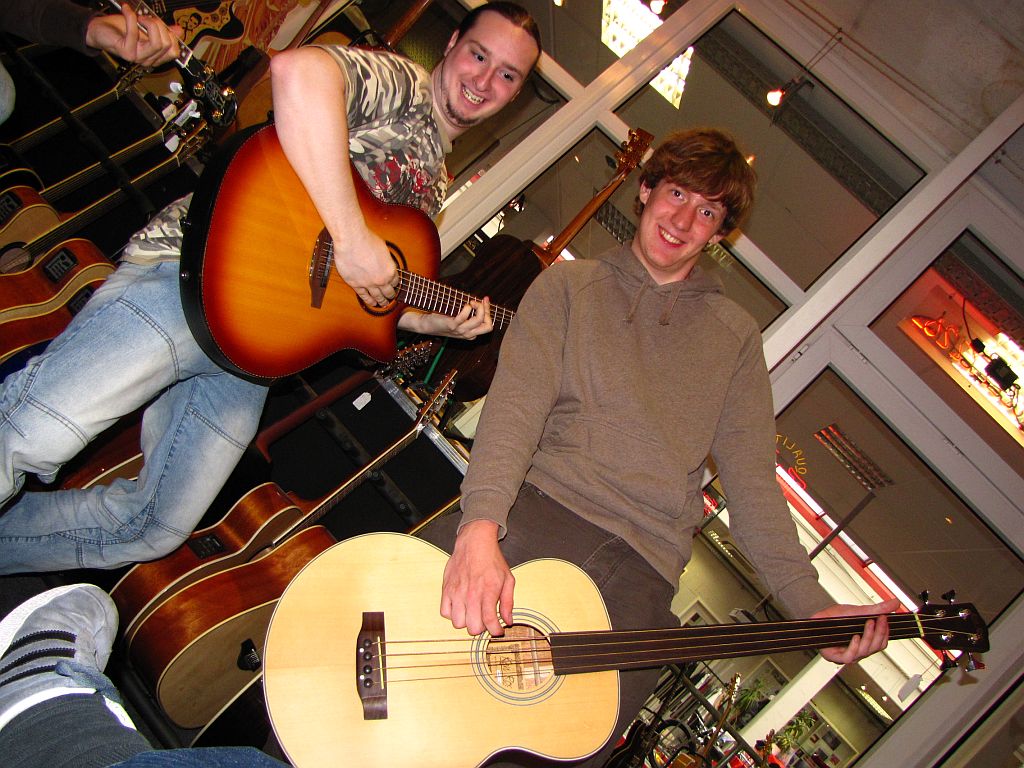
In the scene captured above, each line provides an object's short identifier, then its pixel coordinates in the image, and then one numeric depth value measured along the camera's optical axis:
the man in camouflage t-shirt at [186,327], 1.56
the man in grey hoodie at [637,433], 1.65
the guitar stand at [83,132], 3.16
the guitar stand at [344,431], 3.11
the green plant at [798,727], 3.58
